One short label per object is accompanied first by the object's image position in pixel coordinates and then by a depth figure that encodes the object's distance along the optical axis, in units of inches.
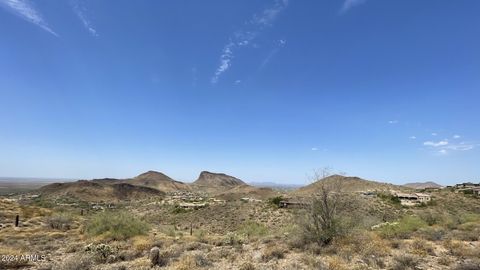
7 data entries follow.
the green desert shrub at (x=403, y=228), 700.3
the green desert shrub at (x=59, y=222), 1022.4
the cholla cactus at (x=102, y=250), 521.7
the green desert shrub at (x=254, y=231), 869.3
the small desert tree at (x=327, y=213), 623.5
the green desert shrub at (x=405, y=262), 431.5
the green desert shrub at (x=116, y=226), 796.6
